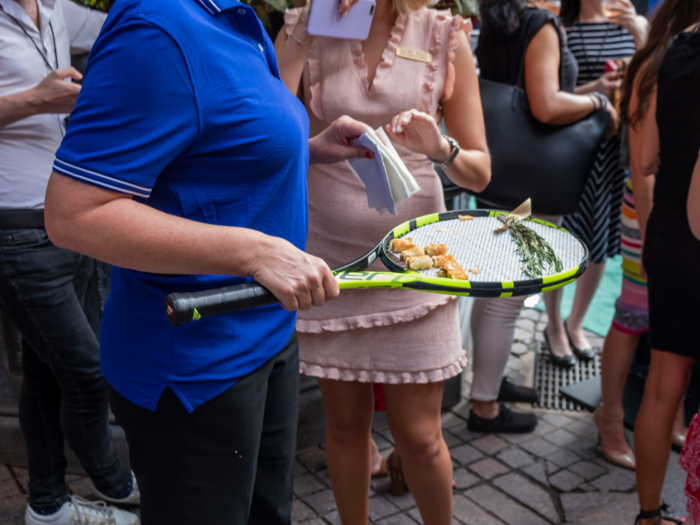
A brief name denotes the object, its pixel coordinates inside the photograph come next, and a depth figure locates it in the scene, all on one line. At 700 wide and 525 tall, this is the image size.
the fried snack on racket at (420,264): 1.54
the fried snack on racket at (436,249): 1.64
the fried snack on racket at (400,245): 1.64
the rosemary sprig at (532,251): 1.54
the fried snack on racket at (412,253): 1.59
